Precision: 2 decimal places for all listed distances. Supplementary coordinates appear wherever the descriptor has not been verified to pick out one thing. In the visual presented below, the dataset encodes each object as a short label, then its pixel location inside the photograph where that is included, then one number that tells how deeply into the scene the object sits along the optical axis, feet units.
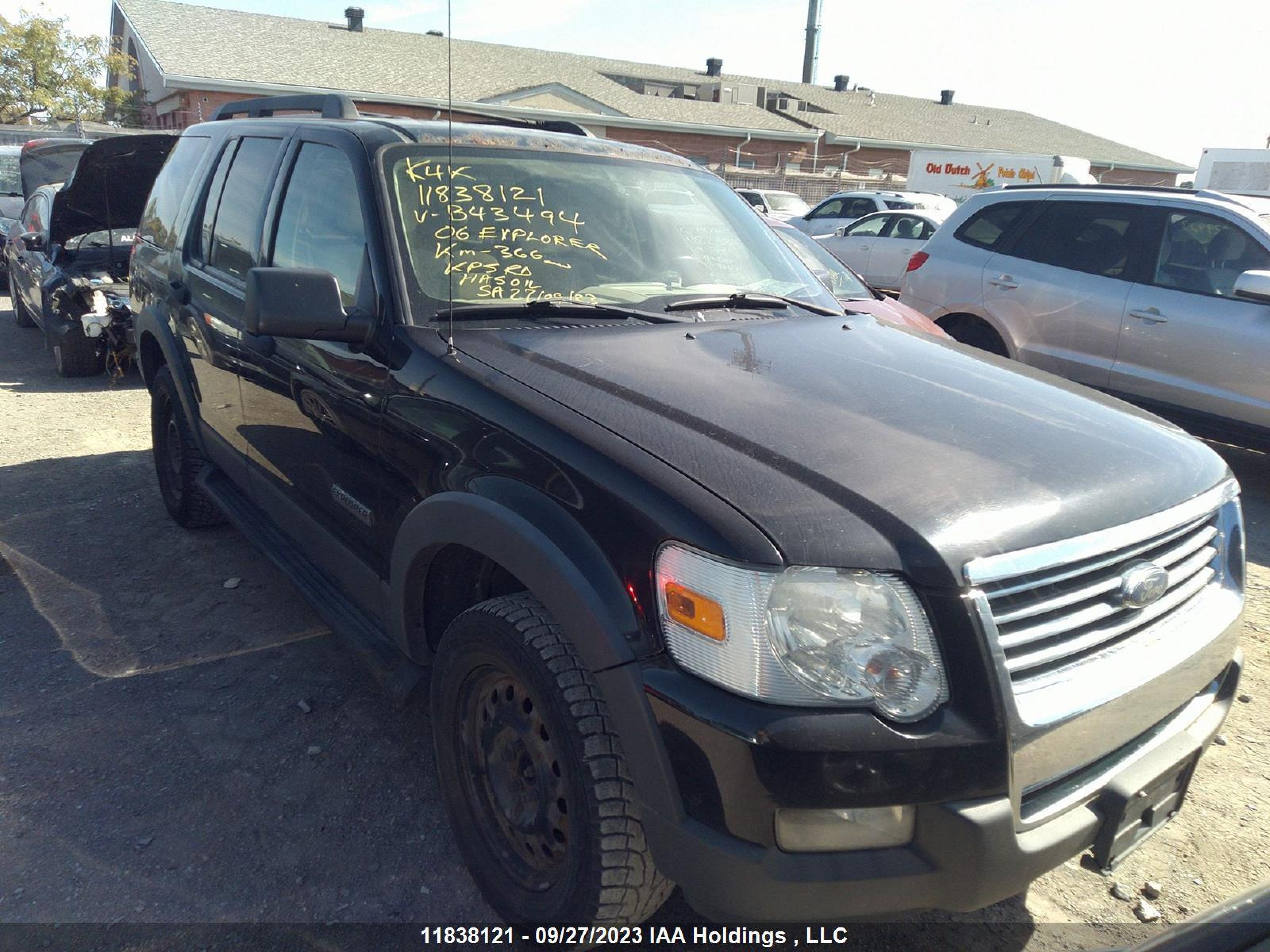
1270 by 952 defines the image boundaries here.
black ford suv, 5.55
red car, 19.75
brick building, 77.66
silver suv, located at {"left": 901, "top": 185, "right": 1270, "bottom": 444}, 19.13
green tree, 99.04
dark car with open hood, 23.86
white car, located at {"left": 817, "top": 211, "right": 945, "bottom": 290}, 46.42
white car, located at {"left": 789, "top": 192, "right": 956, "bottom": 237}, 58.65
